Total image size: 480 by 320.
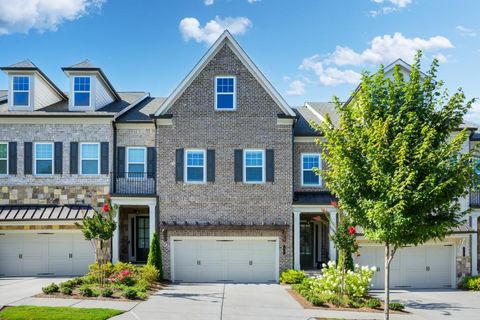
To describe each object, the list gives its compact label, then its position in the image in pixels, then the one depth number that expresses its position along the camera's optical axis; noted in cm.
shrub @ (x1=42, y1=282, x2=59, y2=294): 1655
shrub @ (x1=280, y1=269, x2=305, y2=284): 2083
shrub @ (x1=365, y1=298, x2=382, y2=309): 1602
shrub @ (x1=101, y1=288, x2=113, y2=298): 1614
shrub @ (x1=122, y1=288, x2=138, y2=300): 1608
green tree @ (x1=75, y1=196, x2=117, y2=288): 1783
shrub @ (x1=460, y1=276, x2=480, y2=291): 2136
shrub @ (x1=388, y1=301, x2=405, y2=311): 1595
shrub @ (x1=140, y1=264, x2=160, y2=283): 1943
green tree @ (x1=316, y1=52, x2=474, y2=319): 1156
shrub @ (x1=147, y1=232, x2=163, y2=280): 2091
